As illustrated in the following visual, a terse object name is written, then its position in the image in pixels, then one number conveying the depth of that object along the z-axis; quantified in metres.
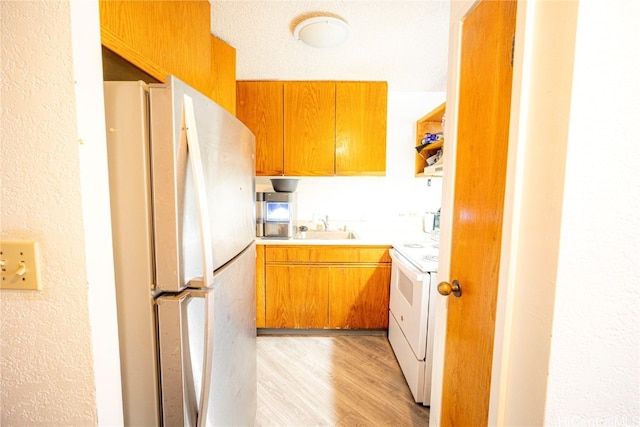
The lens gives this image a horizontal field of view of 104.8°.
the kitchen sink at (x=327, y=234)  2.44
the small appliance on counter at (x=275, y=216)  2.18
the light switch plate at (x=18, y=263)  0.52
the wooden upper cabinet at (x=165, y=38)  0.65
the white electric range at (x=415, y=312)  1.40
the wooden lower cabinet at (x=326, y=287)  2.07
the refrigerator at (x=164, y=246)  0.60
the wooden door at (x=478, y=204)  0.67
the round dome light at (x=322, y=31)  1.43
